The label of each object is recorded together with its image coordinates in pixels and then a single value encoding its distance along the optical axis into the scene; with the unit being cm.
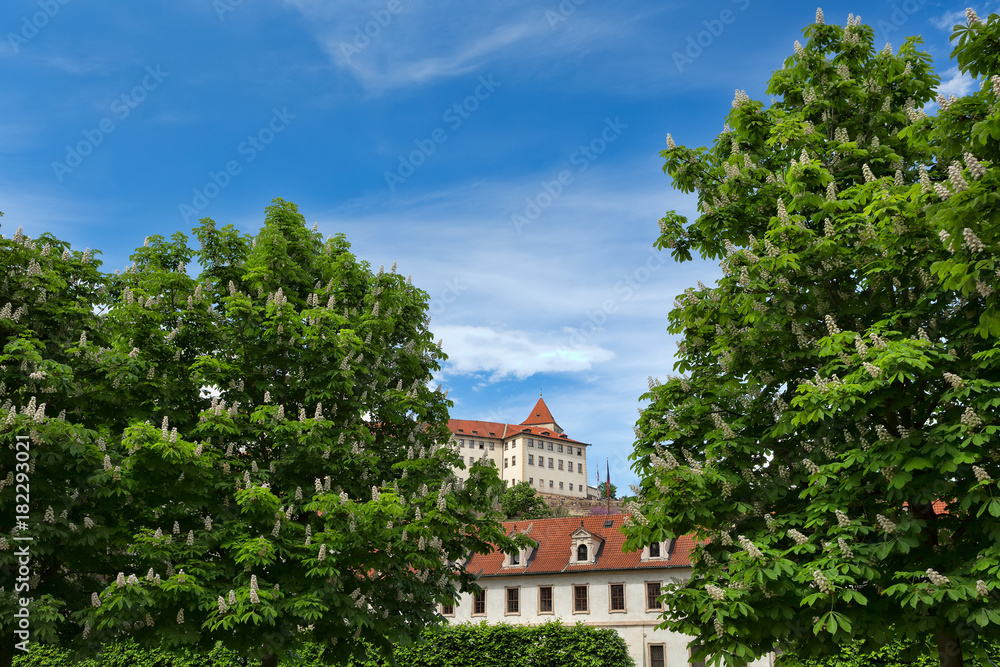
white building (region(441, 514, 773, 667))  4422
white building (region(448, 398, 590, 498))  15638
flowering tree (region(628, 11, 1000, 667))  1023
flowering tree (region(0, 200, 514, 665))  1407
